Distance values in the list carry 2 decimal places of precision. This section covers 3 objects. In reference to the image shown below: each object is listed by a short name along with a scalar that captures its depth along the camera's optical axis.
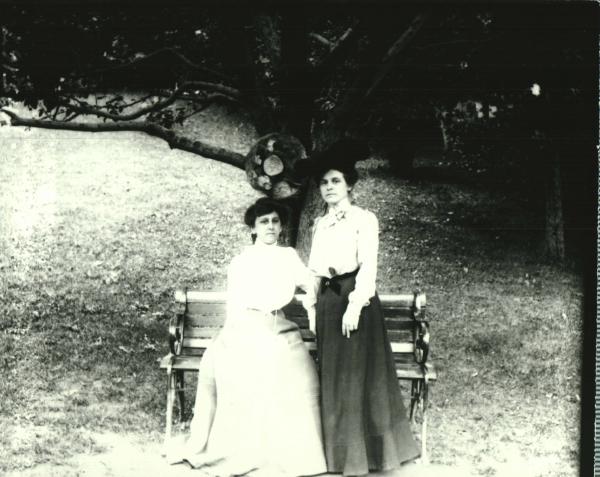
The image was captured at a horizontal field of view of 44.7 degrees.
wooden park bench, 4.28
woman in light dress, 3.75
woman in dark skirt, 3.77
